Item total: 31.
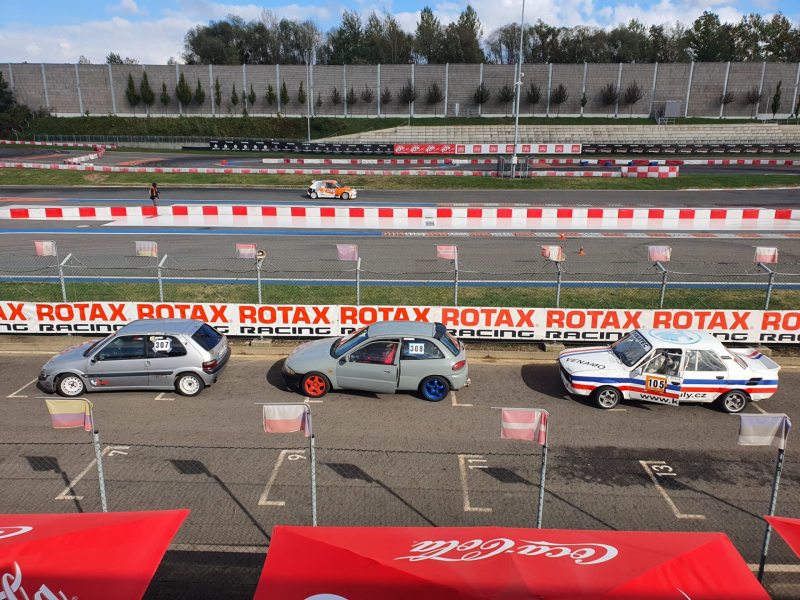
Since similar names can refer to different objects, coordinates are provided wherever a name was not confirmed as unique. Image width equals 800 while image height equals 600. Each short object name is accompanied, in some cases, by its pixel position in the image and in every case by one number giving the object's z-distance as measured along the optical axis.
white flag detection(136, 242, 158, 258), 15.21
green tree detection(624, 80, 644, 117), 74.94
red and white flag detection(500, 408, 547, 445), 7.36
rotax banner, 14.23
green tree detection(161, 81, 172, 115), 78.19
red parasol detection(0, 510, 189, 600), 4.45
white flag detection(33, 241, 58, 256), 15.09
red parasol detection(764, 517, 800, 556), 5.09
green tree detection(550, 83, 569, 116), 75.44
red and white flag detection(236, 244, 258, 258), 15.26
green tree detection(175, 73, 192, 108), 78.03
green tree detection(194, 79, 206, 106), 78.12
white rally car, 11.05
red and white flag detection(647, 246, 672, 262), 14.56
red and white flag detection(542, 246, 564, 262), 14.91
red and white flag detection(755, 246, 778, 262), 14.49
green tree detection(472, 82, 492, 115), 77.25
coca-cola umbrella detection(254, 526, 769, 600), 4.25
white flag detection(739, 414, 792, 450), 6.91
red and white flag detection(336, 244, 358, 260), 14.75
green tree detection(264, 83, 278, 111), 77.97
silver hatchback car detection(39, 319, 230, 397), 11.50
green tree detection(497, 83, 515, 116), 76.94
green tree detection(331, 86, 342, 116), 79.19
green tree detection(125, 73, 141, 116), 77.81
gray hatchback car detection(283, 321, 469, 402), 11.42
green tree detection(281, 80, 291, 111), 78.09
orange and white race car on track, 35.59
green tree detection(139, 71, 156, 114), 77.81
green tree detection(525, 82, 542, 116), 76.38
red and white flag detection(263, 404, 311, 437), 7.36
